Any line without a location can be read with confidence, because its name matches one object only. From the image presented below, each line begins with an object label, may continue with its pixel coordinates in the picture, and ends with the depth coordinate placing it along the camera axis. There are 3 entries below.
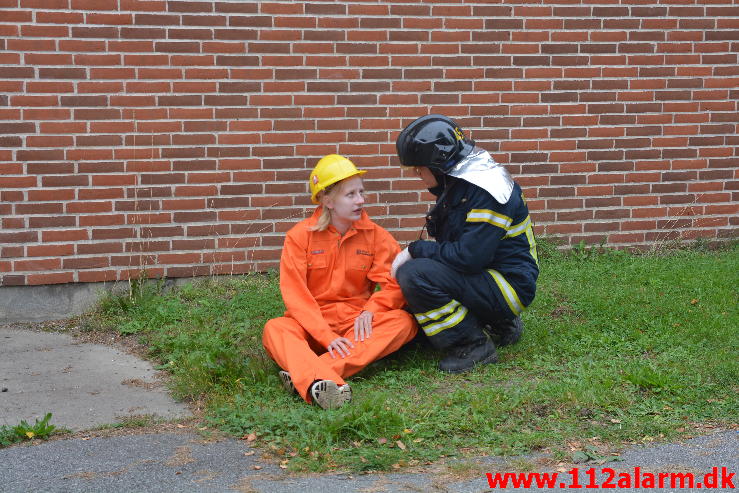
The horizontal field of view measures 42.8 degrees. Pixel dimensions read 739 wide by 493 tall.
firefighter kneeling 5.02
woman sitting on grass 4.98
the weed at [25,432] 4.28
